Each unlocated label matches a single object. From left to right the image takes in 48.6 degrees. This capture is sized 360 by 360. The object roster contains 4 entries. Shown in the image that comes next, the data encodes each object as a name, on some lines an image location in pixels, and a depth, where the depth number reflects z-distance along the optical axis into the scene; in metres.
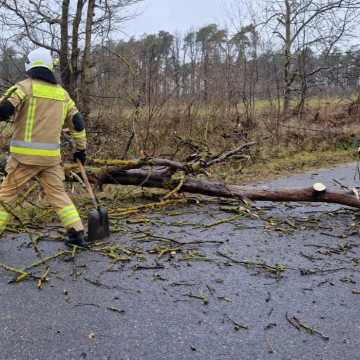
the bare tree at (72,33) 10.19
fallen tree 5.67
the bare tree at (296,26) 15.69
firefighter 3.69
